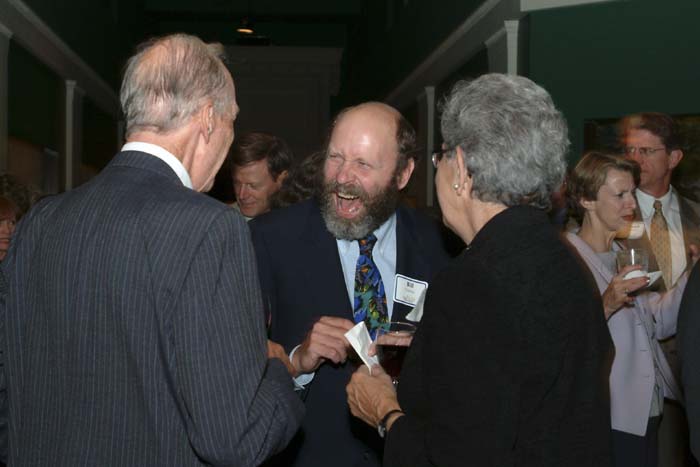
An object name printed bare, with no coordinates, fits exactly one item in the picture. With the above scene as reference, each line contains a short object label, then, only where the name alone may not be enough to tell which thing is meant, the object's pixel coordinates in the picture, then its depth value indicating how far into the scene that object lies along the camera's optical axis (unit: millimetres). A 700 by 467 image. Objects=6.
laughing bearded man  2428
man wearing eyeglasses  4402
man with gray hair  1449
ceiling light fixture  14256
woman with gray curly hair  1424
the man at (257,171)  3963
